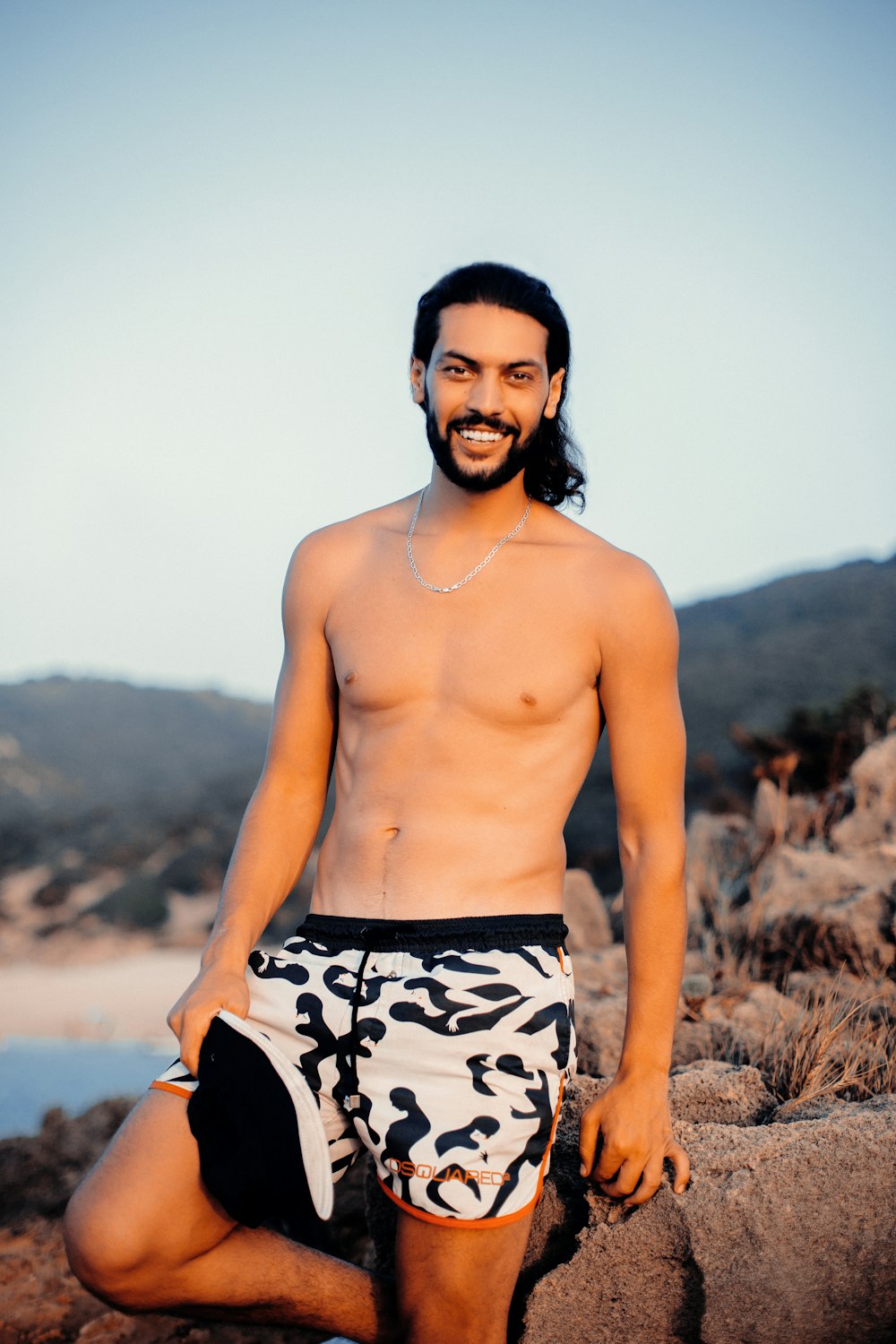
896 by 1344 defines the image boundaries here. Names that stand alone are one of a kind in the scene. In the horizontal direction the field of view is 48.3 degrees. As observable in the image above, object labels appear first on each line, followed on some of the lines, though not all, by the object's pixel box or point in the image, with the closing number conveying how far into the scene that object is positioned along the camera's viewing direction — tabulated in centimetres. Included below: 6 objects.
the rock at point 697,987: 332
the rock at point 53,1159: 341
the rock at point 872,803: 522
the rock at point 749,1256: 194
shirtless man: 189
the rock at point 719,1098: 241
